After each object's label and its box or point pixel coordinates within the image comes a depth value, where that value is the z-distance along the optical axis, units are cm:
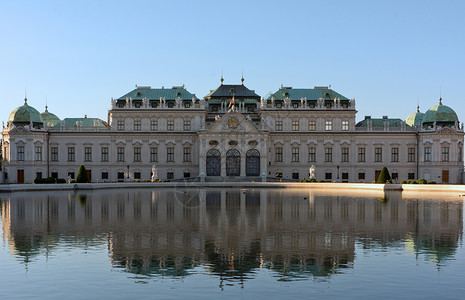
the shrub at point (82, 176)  7292
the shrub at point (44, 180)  7369
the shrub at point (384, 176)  7519
